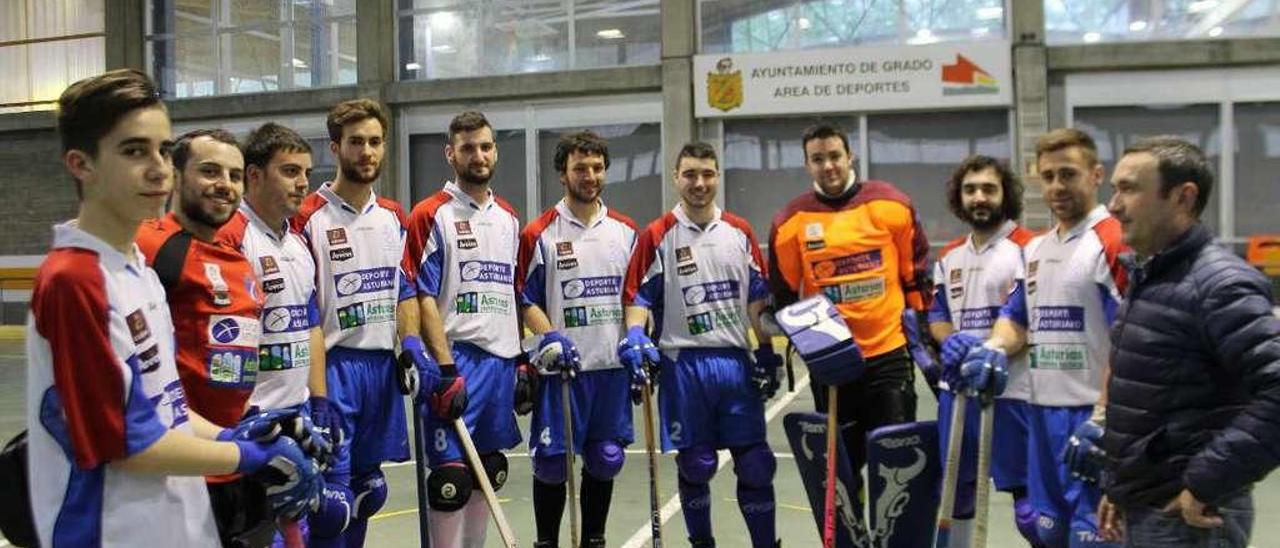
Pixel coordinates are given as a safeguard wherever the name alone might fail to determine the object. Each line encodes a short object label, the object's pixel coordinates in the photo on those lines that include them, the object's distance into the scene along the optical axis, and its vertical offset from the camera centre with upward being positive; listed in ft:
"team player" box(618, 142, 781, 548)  13.30 -0.96
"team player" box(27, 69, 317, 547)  5.62 -0.45
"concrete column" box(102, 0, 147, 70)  50.78 +11.31
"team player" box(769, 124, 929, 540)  12.98 -0.08
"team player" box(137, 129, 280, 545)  8.59 -0.06
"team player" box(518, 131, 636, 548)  13.87 -0.72
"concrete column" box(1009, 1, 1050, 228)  37.42 +6.16
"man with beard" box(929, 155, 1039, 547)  12.31 -0.43
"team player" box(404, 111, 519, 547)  12.85 -0.45
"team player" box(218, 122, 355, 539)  10.33 -0.11
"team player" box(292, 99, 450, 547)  11.84 -0.40
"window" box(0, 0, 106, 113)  52.75 +11.22
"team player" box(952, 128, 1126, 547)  10.93 -0.66
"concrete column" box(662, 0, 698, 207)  40.57 +6.94
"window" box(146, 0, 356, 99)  47.34 +10.20
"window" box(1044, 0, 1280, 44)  36.99 +8.03
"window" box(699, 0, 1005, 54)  38.58 +8.63
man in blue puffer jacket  6.79 -0.79
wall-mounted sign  37.68 +6.39
